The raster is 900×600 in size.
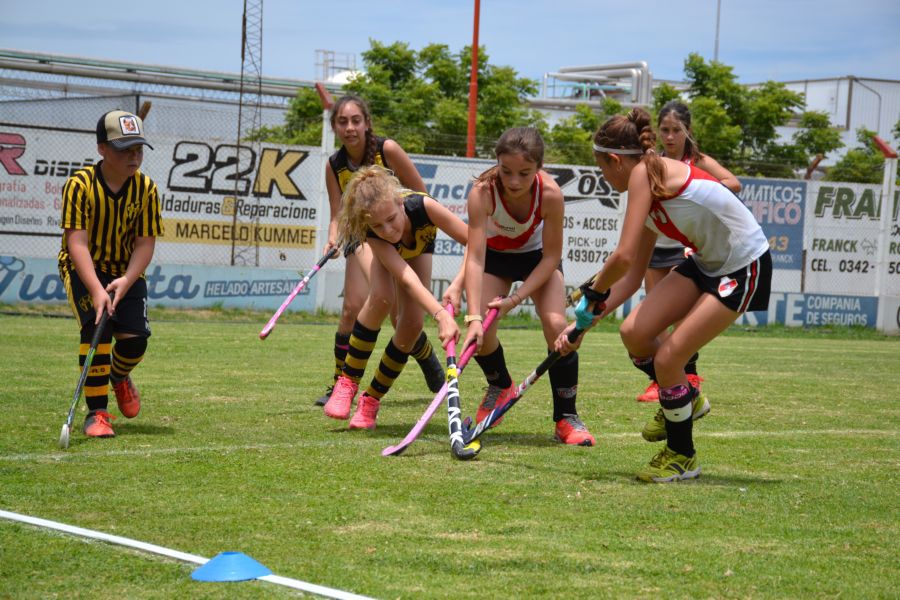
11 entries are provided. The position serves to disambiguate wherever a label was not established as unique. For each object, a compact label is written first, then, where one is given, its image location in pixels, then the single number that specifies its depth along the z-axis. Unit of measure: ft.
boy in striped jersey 19.60
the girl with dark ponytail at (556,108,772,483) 16.26
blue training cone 10.77
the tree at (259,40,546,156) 93.86
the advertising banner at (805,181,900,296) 61.21
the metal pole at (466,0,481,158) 63.65
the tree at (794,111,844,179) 111.34
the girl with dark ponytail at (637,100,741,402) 25.18
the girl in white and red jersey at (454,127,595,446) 18.74
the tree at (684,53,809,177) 103.09
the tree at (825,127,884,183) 64.08
